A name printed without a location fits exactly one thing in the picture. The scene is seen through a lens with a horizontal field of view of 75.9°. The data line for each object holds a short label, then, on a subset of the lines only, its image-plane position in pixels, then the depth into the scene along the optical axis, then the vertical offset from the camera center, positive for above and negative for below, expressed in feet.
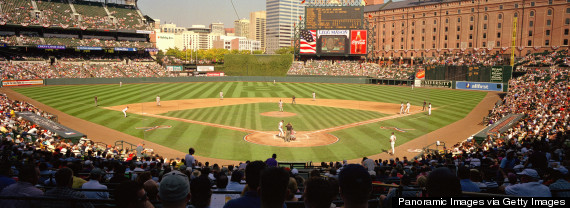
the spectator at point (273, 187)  11.29 -3.48
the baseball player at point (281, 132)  84.50 -13.59
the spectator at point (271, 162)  29.30 -7.10
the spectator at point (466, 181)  21.67 -6.39
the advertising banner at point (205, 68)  312.42 +4.92
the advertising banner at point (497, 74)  194.80 +0.80
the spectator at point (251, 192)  12.08 -4.24
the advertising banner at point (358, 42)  277.44 +24.96
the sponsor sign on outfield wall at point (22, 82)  189.57 -5.07
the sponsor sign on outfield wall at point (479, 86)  196.75 -5.72
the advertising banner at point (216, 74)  307.17 -0.20
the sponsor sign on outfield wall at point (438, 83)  218.13 -4.80
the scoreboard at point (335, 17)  278.05 +43.72
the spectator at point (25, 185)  17.20 -5.42
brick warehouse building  256.52 +39.86
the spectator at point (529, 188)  19.14 -6.03
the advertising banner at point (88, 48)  251.64 +17.29
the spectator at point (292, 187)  17.76 -5.62
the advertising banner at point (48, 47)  236.79 +17.09
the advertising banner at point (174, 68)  291.17 +4.47
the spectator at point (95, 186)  20.72 -6.83
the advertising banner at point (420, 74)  202.45 +0.59
